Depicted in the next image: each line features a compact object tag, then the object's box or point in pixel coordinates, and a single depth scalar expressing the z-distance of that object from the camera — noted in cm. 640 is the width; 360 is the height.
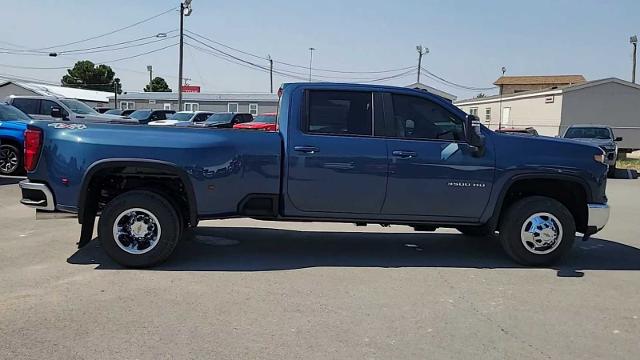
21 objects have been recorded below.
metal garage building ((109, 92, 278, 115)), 5453
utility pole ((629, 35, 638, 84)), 5412
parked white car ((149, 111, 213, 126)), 3036
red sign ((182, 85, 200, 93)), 7256
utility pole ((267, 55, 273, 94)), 7881
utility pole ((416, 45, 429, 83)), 6800
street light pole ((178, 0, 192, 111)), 3612
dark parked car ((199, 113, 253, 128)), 2696
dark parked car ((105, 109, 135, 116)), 3578
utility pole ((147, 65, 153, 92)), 8474
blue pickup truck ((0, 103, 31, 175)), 1331
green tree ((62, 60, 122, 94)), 8994
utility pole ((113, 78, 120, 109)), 5832
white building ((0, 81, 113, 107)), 6227
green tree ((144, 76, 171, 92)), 9050
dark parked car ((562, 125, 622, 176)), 1942
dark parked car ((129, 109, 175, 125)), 3082
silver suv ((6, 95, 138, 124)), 1708
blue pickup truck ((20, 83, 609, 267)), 591
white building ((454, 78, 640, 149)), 3353
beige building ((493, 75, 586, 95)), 7000
